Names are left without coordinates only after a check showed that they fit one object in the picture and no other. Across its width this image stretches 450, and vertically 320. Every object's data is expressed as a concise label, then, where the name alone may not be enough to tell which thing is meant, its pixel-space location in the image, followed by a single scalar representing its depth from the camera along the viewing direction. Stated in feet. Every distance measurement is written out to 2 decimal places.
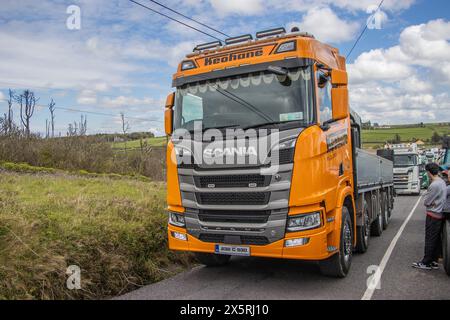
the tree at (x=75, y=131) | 73.74
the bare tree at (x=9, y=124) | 61.92
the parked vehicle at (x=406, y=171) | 77.61
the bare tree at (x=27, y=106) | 114.73
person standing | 21.66
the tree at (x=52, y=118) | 120.82
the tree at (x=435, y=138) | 191.30
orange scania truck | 16.83
